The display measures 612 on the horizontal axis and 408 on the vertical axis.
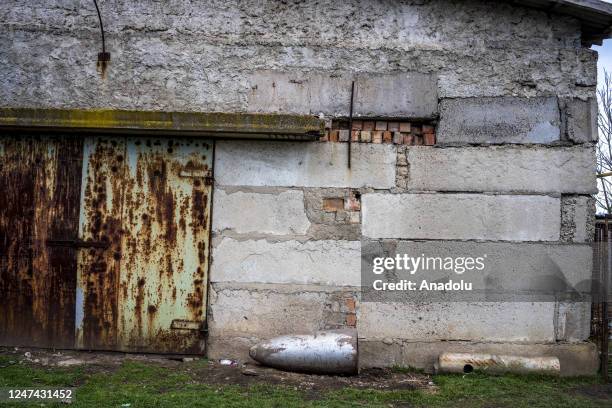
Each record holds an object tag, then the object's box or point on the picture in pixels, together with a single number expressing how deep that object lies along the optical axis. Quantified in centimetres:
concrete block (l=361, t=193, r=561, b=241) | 514
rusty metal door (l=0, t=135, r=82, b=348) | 519
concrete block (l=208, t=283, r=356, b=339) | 512
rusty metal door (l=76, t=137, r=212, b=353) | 517
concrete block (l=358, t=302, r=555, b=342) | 511
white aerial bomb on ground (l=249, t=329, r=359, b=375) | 477
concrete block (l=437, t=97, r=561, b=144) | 519
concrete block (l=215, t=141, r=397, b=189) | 518
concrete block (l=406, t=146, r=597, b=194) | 516
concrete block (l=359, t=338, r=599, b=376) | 507
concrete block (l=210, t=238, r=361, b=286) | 514
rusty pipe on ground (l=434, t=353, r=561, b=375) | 489
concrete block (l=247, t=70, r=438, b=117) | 521
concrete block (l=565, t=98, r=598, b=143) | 518
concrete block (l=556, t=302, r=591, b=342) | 512
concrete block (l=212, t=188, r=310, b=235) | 518
